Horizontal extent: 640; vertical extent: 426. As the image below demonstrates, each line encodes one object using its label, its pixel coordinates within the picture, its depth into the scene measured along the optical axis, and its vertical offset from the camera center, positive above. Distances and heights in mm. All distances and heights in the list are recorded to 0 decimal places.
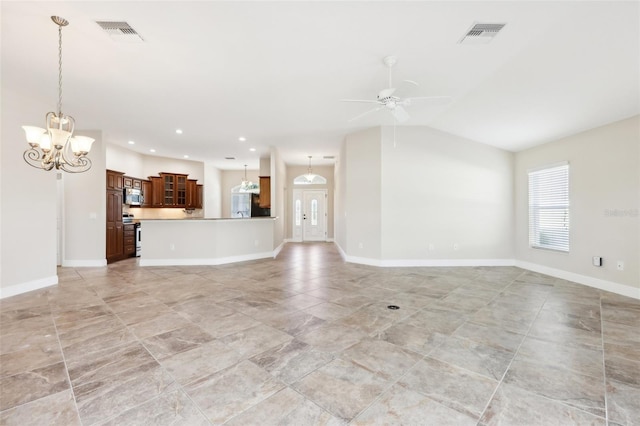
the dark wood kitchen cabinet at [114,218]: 6379 -175
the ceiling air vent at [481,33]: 2643 +1804
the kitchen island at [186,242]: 6008 -693
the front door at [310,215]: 10781 -161
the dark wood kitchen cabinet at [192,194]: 9430 +602
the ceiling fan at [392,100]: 3176 +1371
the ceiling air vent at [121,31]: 2607 +1797
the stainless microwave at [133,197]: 7299 +396
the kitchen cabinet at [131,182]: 7331 +810
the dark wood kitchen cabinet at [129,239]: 7008 -755
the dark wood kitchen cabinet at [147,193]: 8398 +551
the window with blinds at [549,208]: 4863 +63
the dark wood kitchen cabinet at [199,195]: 9727 +571
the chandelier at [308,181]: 10680 +1249
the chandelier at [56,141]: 2719 +730
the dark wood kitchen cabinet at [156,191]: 8578 +629
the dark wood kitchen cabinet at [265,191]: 8709 +647
